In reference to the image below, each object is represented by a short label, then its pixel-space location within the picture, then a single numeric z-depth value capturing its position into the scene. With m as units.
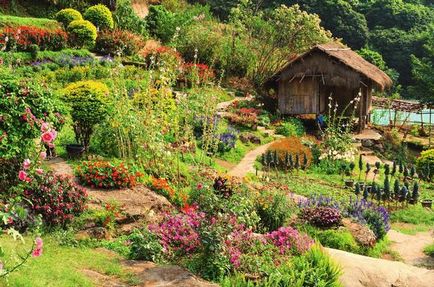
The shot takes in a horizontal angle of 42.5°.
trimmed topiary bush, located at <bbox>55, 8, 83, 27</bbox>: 28.30
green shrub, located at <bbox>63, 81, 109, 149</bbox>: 12.02
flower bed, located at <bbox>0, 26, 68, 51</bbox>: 22.97
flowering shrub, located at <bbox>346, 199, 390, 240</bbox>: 11.29
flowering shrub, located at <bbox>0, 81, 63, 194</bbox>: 8.96
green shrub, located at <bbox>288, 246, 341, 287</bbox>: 7.11
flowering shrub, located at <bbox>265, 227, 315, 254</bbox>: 8.44
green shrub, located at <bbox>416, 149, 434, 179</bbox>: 18.92
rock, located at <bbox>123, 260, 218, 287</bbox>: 7.02
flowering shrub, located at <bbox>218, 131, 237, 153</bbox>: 18.27
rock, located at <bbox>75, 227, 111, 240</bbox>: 8.74
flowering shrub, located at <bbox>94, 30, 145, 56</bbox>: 27.55
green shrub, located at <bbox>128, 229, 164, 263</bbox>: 7.91
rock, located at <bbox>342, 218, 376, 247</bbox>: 10.52
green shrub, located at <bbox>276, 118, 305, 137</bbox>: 22.83
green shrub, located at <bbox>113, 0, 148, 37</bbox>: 32.28
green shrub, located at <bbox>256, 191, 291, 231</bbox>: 10.49
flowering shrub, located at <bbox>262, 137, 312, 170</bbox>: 17.45
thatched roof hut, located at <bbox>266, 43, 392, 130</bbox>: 23.98
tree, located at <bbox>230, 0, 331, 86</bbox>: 30.02
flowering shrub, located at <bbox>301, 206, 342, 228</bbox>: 10.68
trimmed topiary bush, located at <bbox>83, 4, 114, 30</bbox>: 29.48
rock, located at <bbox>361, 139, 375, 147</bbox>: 23.03
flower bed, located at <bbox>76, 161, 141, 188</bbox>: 10.67
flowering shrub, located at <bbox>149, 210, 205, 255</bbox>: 8.15
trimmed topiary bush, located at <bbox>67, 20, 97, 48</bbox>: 26.45
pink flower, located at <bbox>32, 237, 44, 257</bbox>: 4.65
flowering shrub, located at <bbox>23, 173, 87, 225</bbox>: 8.73
